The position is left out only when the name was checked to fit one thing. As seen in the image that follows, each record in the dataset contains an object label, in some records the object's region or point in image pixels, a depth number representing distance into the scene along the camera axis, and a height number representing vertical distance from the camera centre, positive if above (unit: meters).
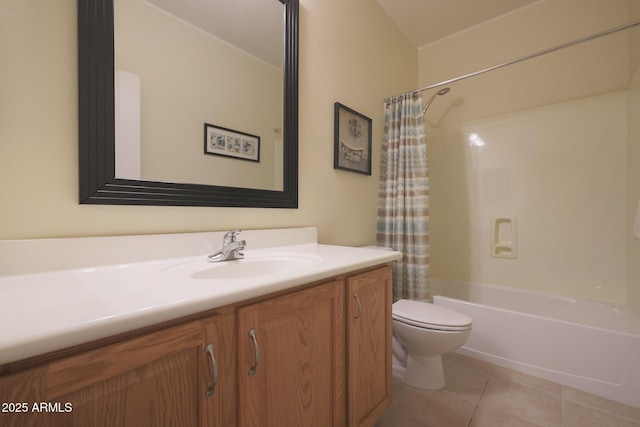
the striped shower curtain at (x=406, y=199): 1.86 +0.09
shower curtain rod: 1.38 +0.98
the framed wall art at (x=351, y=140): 1.68 +0.49
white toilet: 1.36 -0.67
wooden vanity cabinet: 0.40 -0.34
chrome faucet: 0.98 -0.15
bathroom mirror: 0.80 +0.27
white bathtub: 1.34 -0.76
